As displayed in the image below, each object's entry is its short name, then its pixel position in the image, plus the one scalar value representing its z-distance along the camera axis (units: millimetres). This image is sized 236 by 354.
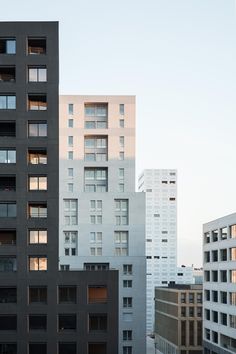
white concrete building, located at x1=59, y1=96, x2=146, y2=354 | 111312
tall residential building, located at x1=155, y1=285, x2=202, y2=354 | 150250
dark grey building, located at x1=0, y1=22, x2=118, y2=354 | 69812
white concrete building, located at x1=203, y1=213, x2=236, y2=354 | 97375
